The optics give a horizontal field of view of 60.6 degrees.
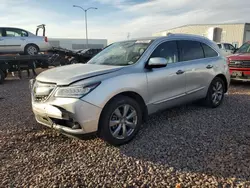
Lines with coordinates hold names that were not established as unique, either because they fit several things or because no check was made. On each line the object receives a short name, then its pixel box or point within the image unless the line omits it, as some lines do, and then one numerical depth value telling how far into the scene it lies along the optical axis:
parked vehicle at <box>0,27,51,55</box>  10.02
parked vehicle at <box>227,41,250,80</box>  7.51
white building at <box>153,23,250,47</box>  36.81
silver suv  2.93
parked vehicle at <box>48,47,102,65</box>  12.13
